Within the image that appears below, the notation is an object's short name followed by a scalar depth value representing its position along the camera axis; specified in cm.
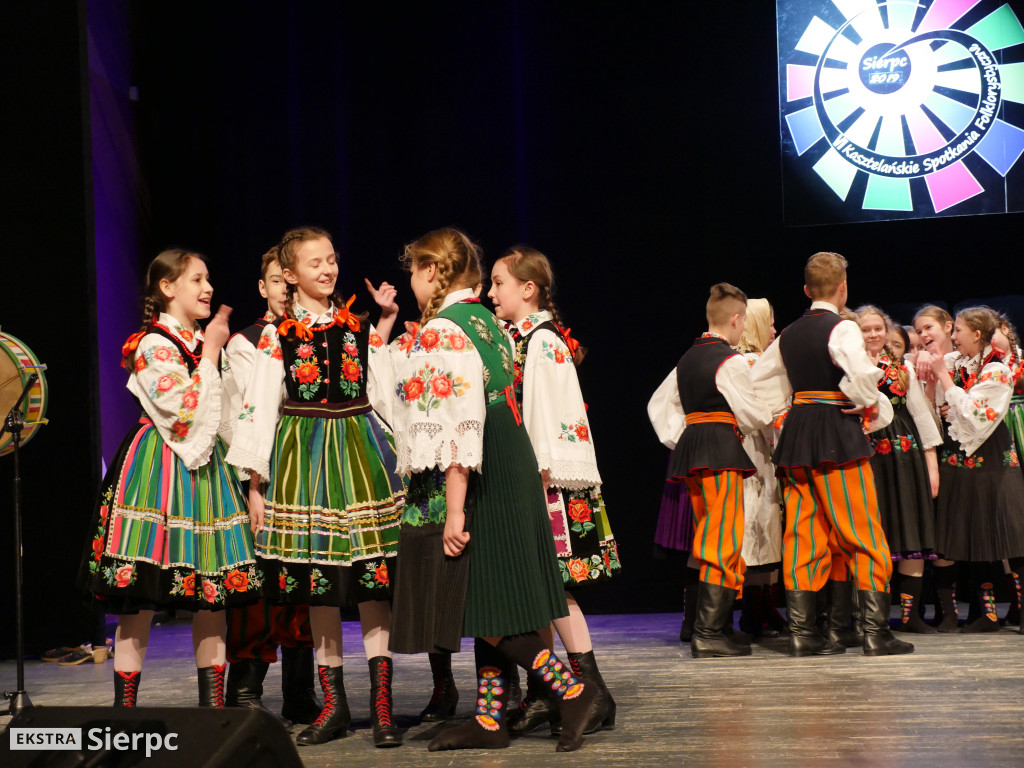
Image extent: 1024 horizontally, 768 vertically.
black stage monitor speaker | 169
